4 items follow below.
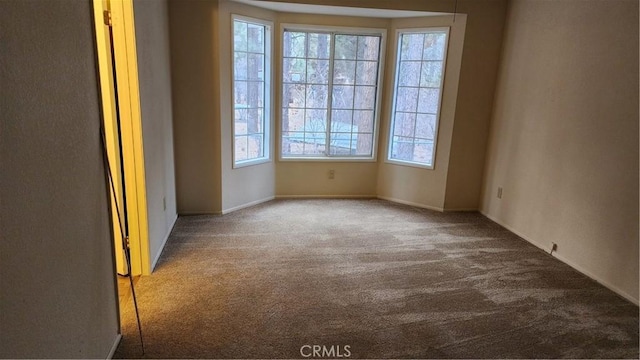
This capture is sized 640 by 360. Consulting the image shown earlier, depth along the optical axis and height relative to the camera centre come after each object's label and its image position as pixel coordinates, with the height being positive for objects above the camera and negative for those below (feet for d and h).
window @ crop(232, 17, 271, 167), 13.24 -0.01
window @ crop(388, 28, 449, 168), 14.19 +0.06
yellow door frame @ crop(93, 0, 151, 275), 7.90 -0.49
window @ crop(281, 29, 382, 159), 14.78 -0.02
